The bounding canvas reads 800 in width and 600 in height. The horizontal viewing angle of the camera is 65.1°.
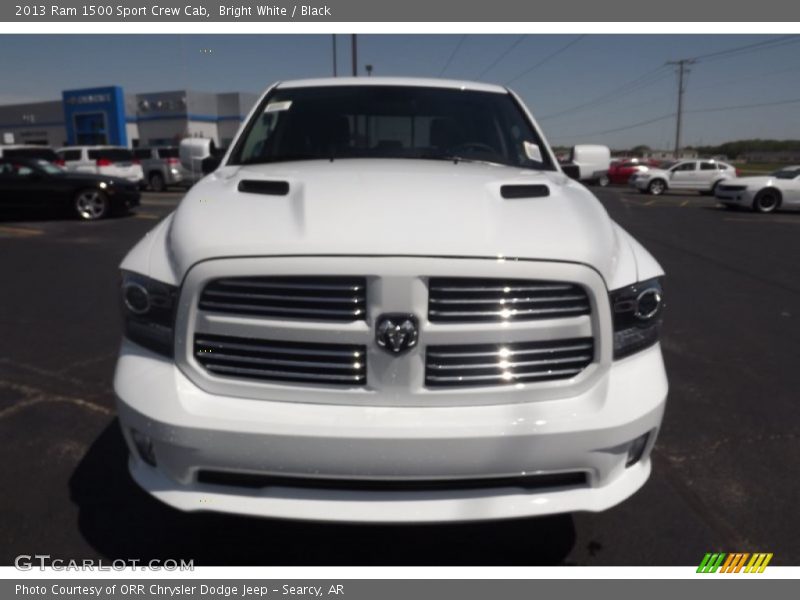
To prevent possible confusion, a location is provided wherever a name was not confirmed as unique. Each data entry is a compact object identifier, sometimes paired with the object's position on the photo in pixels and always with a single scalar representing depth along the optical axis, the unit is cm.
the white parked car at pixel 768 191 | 1856
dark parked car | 1344
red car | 3487
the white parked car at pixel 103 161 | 2253
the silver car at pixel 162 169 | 2389
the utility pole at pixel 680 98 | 5682
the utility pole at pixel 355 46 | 2499
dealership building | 4484
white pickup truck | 192
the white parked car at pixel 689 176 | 2744
